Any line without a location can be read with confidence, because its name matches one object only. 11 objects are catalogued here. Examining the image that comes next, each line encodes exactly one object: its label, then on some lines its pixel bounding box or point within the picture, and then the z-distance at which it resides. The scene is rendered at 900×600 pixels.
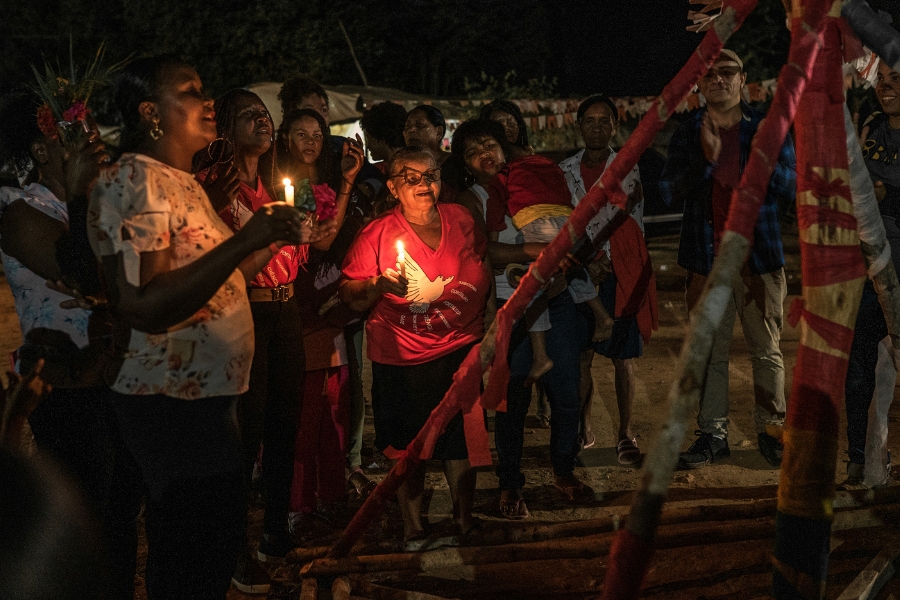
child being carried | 4.41
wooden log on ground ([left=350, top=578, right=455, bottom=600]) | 3.16
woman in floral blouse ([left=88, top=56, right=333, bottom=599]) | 2.33
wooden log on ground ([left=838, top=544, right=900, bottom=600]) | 2.92
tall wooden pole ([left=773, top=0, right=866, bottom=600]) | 2.37
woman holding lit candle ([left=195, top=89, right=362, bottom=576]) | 3.84
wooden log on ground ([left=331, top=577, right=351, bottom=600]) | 3.28
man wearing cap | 4.77
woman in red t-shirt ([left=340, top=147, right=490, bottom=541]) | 3.97
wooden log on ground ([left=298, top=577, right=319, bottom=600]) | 3.32
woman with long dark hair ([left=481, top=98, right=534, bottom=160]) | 5.49
